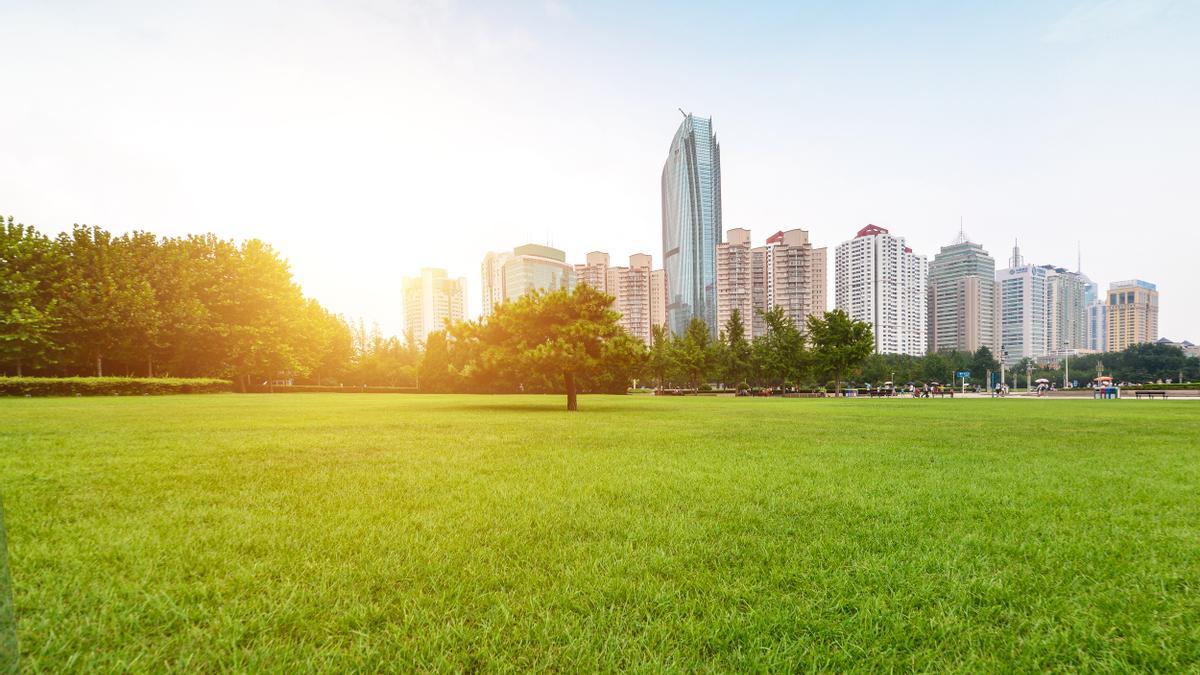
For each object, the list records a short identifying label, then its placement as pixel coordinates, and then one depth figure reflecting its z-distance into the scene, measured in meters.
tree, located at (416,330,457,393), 53.06
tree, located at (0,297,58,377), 26.80
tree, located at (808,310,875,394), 36.59
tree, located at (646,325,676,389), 48.06
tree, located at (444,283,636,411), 18.80
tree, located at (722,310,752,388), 50.47
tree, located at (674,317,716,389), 46.38
